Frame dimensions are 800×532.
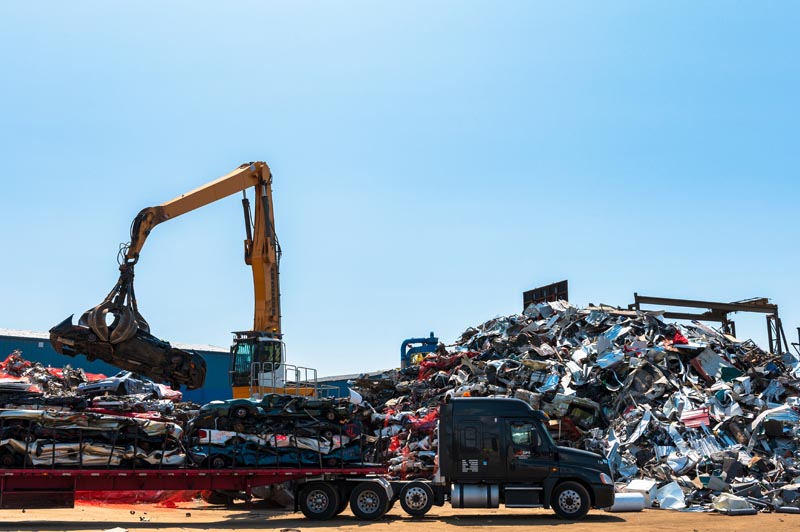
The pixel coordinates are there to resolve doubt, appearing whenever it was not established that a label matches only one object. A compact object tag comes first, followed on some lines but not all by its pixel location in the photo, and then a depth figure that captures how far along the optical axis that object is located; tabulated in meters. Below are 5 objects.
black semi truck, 16.70
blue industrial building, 48.66
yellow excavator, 21.94
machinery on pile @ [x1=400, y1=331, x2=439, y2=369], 39.22
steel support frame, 33.38
